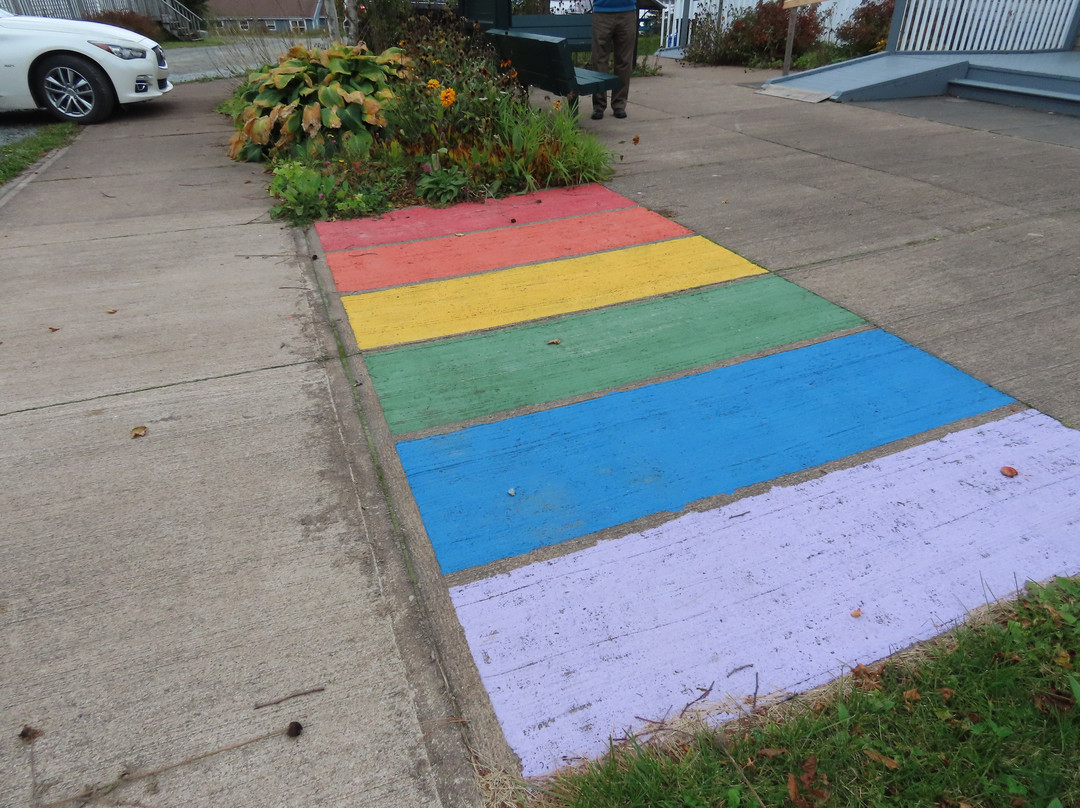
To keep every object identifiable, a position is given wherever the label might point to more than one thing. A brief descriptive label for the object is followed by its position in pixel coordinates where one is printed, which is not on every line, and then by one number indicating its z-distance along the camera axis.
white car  9.20
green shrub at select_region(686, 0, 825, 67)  13.63
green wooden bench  7.34
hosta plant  7.34
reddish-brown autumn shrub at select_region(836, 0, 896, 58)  13.21
